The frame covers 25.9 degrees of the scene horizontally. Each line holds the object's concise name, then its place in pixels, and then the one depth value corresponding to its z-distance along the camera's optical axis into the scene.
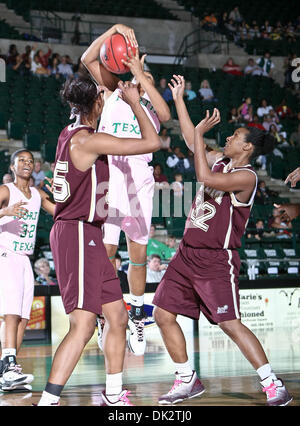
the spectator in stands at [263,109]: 16.03
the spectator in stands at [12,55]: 14.78
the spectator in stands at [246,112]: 15.42
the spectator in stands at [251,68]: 17.88
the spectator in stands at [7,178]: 8.97
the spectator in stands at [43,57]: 15.04
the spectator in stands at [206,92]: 15.36
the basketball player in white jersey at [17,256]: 5.61
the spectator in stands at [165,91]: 14.51
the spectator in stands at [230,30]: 19.28
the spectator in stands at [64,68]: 14.84
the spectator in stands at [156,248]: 10.83
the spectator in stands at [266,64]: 18.20
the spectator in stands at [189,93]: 14.77
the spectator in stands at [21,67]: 14.77
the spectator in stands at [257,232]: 12.37
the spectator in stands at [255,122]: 14.42
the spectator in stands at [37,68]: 15.04
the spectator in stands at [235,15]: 19.51
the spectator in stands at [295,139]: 15.92
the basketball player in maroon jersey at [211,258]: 4.82
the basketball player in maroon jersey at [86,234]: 4.07
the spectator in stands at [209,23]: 19.12
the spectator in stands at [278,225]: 12.54
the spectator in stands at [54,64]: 14.95
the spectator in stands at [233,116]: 15.02
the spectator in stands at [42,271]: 9.77
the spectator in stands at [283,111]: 16.78
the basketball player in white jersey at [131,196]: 5.33
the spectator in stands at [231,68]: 17.75
